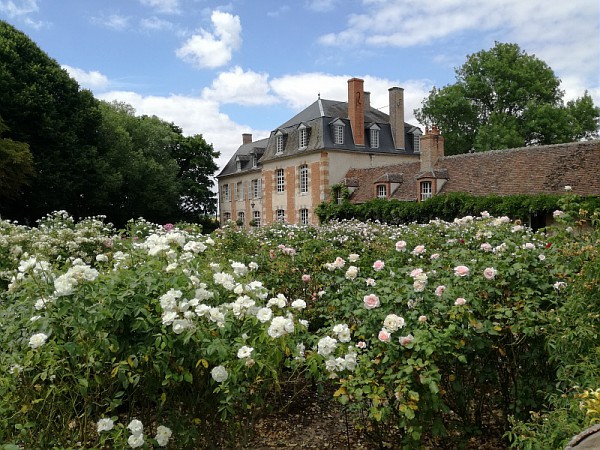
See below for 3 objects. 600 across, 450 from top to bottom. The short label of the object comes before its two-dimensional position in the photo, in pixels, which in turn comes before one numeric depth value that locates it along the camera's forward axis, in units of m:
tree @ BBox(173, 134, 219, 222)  41.44
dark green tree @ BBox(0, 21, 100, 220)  25.70
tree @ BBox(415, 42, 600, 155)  34.28
